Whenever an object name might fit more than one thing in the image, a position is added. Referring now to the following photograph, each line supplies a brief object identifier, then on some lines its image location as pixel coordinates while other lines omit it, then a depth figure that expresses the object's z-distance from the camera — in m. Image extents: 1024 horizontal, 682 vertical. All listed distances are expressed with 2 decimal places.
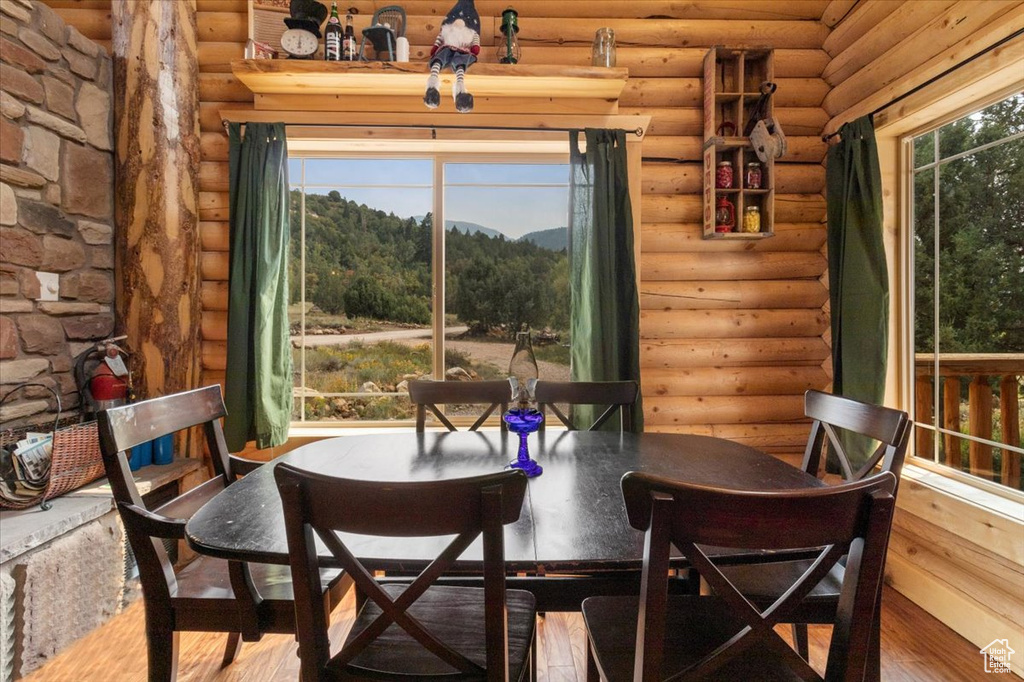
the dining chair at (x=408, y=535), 0.89
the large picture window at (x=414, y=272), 3.14
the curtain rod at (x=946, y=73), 1.90
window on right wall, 2.10
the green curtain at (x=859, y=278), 2.48
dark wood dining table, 1.07
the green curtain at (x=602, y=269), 2.80
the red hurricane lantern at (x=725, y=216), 2.87
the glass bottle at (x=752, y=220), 2.85
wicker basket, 2.08
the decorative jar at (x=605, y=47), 2.78
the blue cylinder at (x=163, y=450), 2.63
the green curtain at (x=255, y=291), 2.74
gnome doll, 2.30
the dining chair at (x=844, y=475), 1.40
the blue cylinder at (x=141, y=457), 2.54
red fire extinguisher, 2.46
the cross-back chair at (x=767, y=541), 0.87
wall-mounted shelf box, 2.78
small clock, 2.69
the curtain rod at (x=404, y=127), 2.87
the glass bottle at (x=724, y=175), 2.82
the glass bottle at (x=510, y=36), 2.74
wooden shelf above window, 2.62
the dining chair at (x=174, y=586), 1.35
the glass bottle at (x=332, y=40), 2.68
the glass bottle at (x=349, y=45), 2.72
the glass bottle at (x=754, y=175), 2.82
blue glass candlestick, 1.58
